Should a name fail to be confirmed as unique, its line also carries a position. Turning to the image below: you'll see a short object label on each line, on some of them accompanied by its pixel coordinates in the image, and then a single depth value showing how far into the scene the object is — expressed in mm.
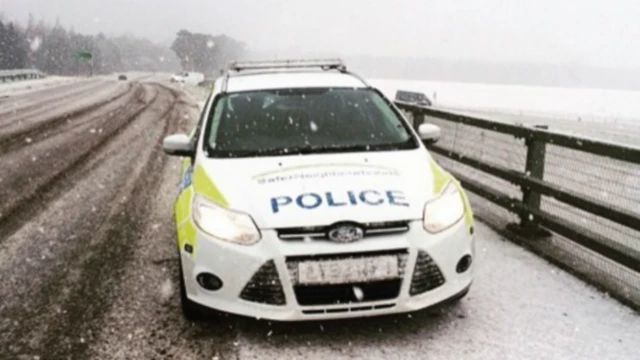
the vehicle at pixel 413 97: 47469
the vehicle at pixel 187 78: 93062
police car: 3881
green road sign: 126362
